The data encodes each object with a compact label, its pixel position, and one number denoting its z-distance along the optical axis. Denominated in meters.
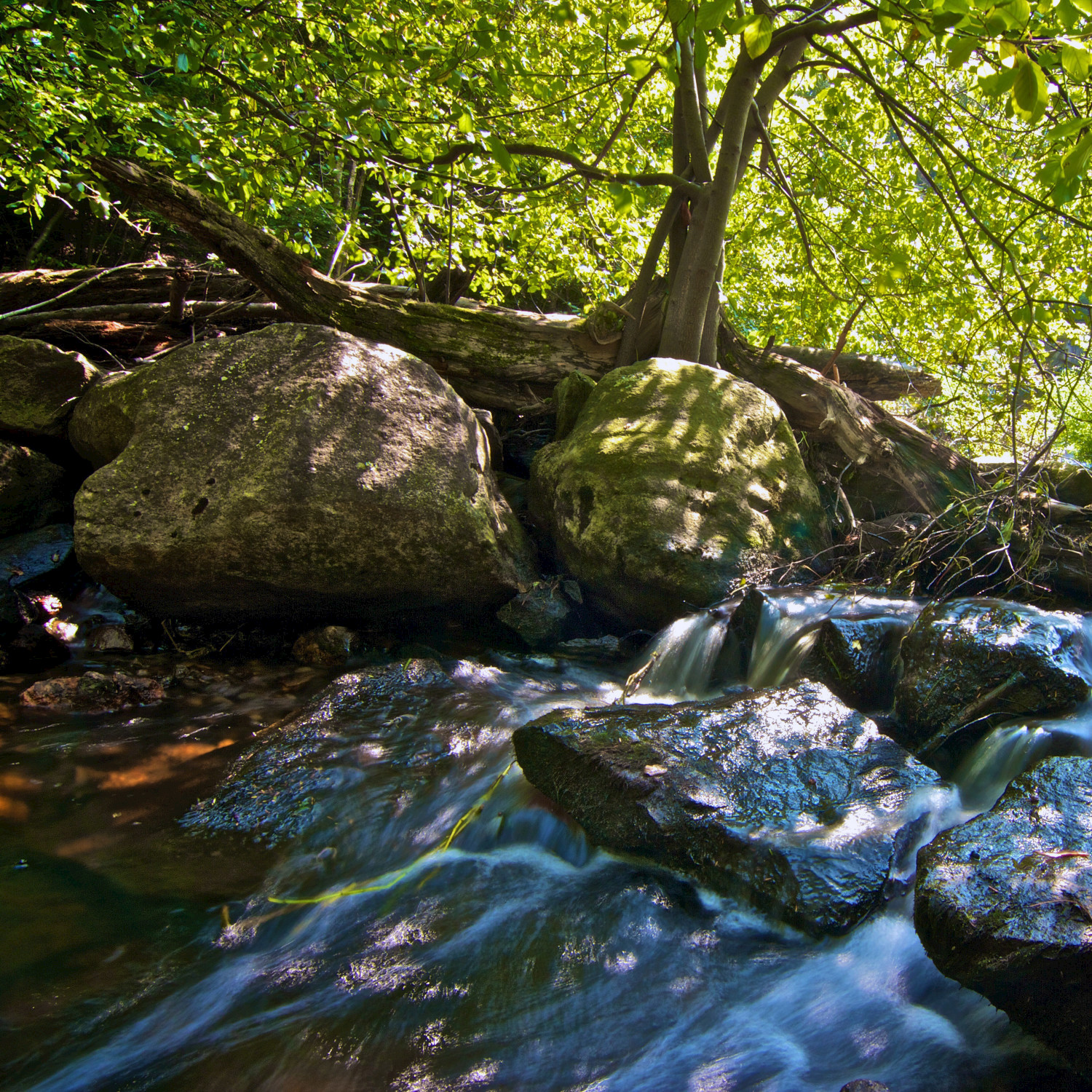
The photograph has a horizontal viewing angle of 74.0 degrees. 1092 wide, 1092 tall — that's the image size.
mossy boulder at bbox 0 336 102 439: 5.83
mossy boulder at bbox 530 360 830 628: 5.09
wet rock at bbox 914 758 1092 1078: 1.85
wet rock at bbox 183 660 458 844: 3.18
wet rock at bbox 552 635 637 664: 5.30
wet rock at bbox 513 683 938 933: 2.53
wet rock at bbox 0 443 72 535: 5.61
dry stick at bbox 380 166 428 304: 7.18
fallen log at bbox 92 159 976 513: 6.35
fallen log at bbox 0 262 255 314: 7.42
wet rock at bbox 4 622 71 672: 4.56
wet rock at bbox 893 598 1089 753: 3.50
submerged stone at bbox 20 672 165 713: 4.07
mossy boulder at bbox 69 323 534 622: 4.57
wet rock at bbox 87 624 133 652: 4.80
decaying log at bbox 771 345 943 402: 8.41
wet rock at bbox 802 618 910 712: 4.02
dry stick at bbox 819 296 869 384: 6.70
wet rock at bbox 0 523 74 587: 5.32
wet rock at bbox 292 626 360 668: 4.97
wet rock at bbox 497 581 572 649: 5.29
